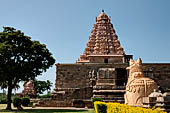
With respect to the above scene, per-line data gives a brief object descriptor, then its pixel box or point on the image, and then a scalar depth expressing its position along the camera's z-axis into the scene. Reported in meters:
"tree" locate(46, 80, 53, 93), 57.19
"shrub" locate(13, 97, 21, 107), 21.15
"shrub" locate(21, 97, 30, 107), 24.88
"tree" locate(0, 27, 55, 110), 18.80
